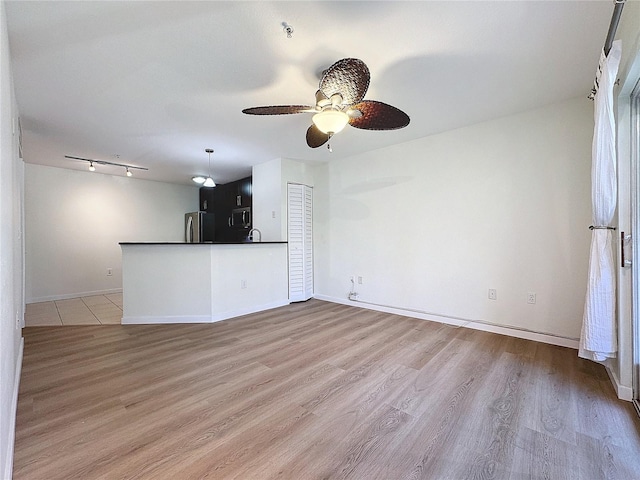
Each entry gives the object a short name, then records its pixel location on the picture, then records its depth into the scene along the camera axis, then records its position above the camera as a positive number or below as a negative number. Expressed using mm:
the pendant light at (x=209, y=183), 4434 +912
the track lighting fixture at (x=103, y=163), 4295 +1266
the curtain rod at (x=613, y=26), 1383 +1174
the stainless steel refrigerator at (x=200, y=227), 6148 +245
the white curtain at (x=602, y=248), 1726 -90
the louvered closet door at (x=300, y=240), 4496 -51
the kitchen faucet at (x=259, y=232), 4668 +82
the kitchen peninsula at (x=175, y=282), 3486 -594
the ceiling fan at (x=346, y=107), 1558 +914
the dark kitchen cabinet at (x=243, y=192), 5568 +958
